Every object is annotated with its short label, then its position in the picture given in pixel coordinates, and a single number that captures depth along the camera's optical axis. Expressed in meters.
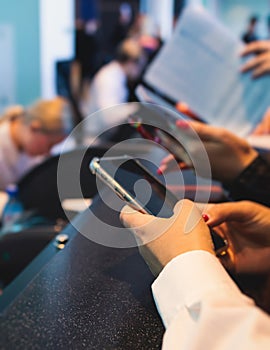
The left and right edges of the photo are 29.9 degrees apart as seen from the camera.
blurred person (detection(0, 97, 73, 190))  1.68
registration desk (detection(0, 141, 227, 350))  0.40
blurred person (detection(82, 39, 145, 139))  2.75
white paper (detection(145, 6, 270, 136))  0.92
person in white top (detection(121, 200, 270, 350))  0.34
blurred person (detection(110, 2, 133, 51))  4.31
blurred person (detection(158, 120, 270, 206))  0.71
